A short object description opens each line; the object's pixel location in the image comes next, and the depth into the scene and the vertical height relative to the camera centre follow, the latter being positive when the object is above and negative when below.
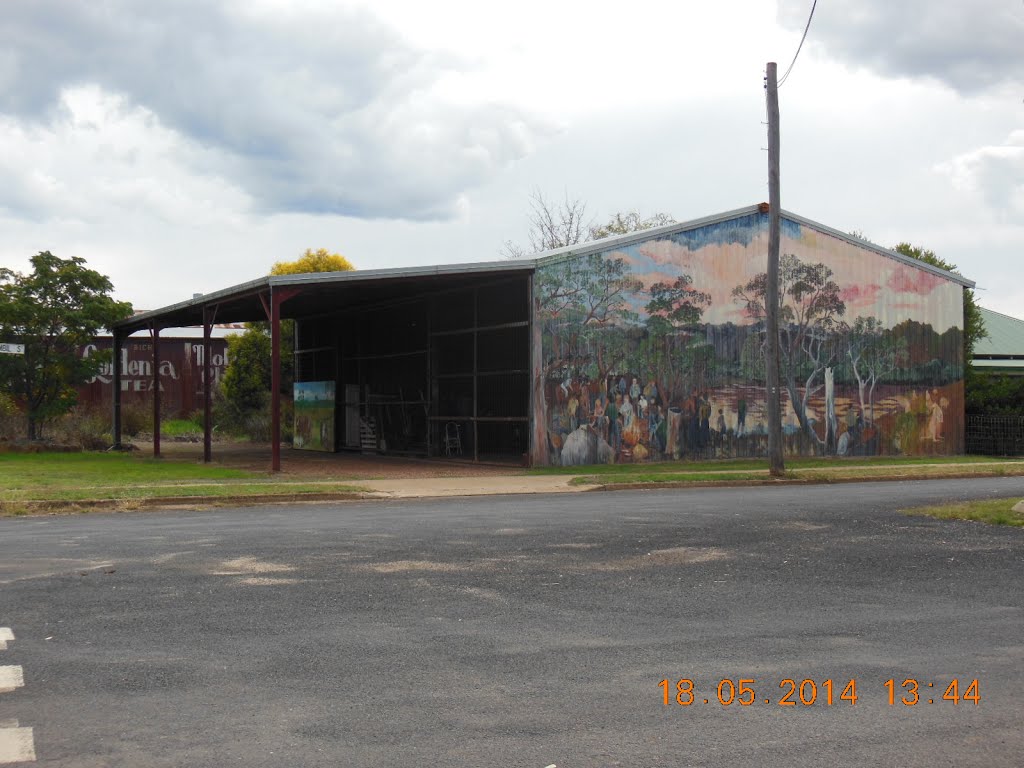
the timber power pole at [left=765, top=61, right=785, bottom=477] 24.28 +2.54
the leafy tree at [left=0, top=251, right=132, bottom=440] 32.28 +2.51
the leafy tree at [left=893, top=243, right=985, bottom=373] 43.69 +3.81
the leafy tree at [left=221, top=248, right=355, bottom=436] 43.88 +1.37
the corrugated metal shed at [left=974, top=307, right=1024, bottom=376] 51.25 +2.92
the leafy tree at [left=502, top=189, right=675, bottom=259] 63.44 +10.54
